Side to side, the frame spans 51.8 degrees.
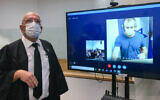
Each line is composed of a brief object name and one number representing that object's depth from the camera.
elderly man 1.33
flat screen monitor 1.32
